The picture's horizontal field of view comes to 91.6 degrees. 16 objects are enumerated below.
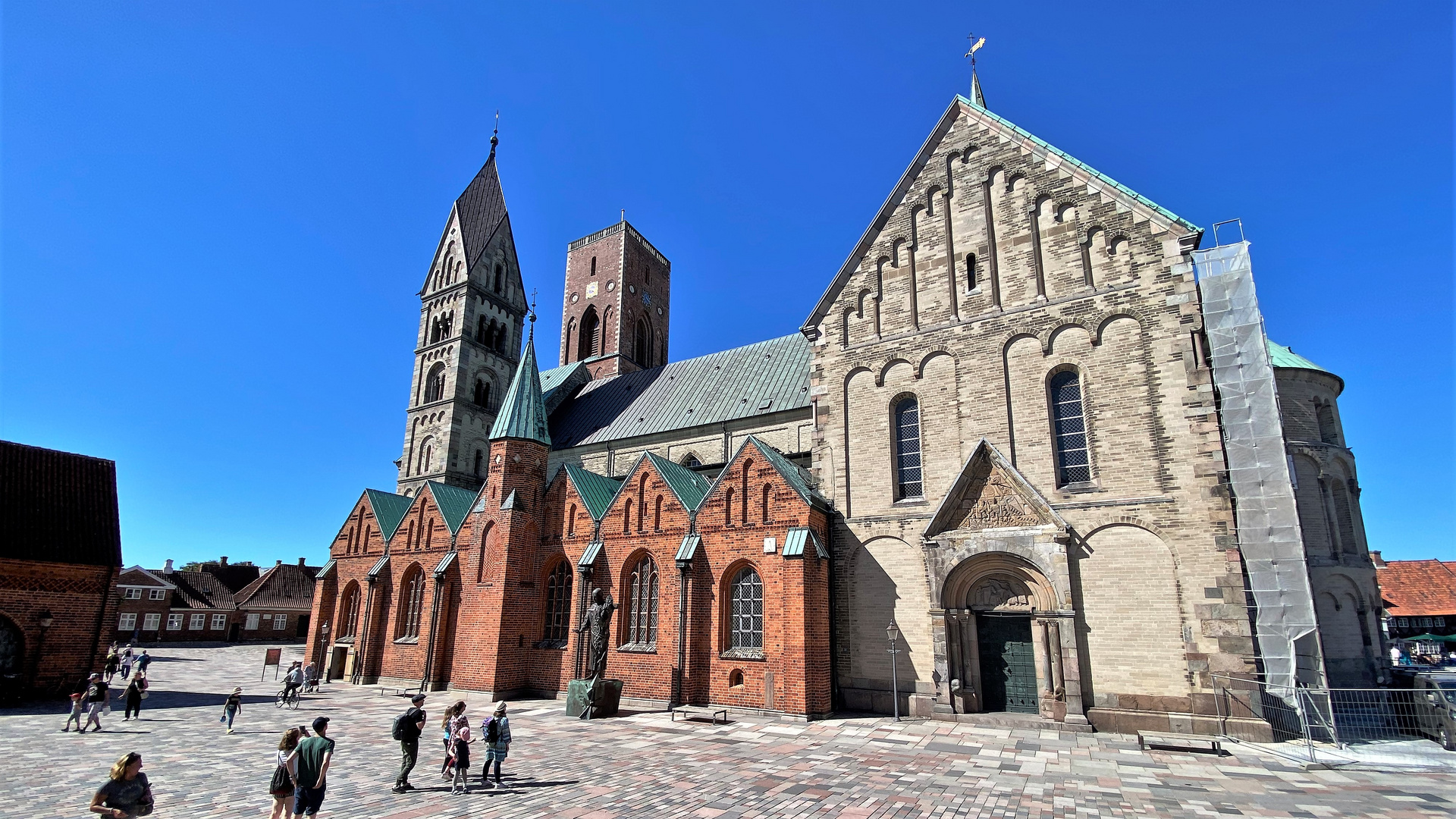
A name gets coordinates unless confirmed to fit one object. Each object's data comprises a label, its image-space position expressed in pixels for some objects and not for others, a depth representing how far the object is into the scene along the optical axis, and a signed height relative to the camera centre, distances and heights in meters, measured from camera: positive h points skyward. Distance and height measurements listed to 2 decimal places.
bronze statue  20.73 -0.98
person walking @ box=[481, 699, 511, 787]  11.95 -2.41
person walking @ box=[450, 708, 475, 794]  11.35 -2.43
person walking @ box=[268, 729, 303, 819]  8.57 -2.19
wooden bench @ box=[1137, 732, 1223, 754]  14.30 -2.87
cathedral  16.92 +2.46
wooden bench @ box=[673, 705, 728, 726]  18.89 -3.13
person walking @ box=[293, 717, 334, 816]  8.35 -2.08
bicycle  23.25 -3.37
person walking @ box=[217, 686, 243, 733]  17.34 -2.69
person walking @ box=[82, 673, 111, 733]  17.20 -2.52
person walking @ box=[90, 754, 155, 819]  7.16 -2.01
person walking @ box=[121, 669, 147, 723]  18.97 -2.64
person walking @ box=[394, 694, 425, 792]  11.41 -2.28
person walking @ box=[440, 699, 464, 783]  11.64 -2.20
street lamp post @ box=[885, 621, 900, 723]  18.62 -1.32
